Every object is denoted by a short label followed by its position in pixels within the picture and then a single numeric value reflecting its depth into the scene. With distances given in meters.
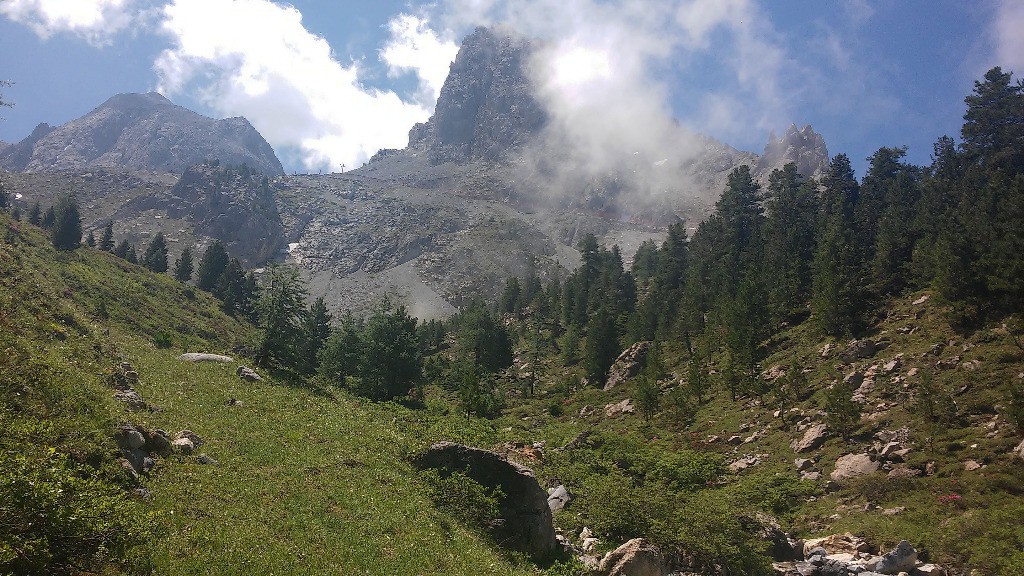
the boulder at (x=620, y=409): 63.64
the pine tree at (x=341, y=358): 64.94
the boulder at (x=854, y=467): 34.88
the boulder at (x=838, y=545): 27.11
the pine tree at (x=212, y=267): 128.38
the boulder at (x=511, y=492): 21.28
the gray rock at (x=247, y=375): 37.69
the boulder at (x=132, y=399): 22.81
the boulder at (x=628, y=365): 75.33
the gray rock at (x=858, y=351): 50.31
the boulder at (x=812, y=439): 40.50
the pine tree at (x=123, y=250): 123.76
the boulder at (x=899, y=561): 24.62
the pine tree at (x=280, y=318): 46.53
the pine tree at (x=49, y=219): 122.44
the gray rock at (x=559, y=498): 27.92
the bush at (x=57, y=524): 9.16
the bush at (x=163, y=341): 50.87
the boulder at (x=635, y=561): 19.36
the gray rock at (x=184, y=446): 19.57
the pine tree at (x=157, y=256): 128.38
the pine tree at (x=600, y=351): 81.56
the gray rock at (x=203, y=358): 42.26
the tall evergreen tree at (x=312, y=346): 66.31
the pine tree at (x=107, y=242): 124.38
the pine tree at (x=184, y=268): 128.00
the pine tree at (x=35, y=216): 129.34
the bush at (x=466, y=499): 21.04
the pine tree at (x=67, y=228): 96.56
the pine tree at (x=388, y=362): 56.59
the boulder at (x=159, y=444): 18.30
